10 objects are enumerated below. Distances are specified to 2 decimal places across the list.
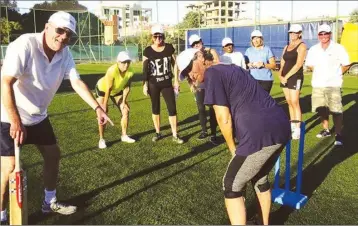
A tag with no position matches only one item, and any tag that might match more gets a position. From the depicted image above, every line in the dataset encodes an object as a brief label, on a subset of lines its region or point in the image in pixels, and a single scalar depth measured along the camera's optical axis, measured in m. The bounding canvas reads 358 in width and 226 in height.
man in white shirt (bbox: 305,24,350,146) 7.60
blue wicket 4.54
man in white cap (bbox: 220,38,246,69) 8.00
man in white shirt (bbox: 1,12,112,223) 3.38
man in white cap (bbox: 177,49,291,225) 3.15
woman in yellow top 7.01
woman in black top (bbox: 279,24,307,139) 7.89
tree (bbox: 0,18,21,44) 34.70
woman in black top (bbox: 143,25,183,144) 7.46
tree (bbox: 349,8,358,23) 20.81
